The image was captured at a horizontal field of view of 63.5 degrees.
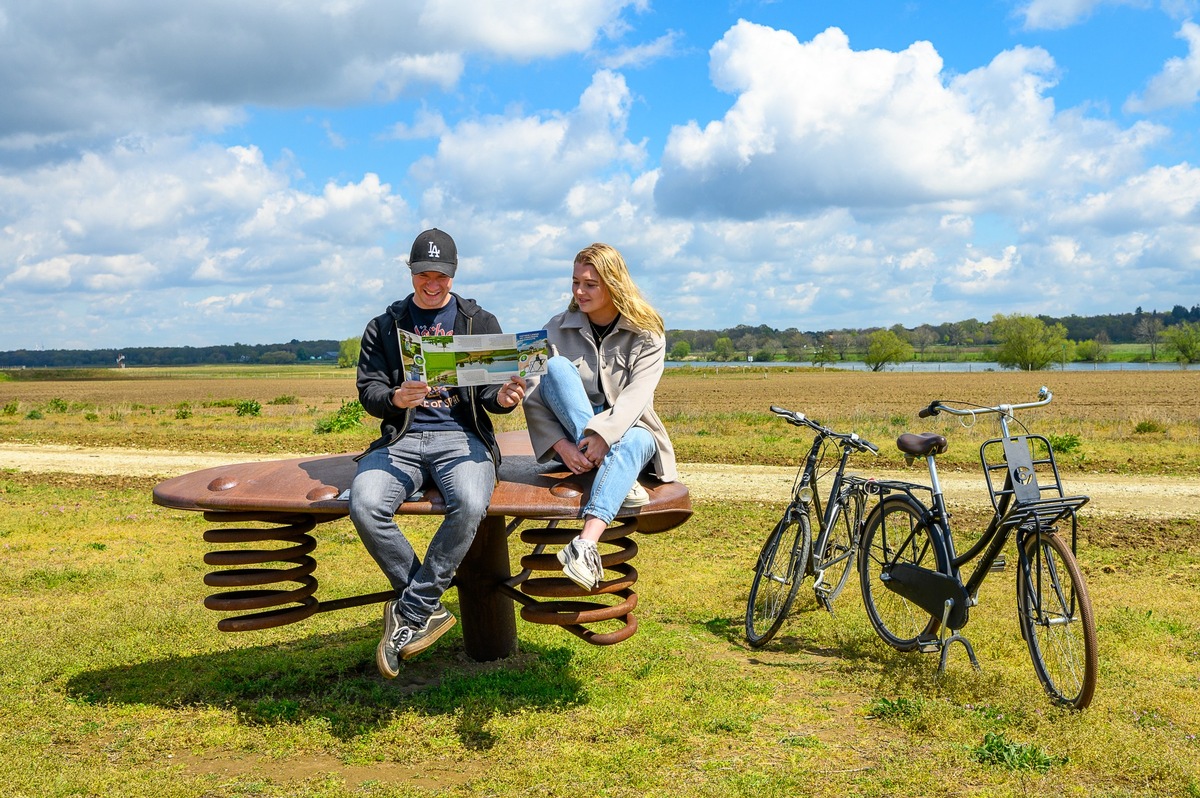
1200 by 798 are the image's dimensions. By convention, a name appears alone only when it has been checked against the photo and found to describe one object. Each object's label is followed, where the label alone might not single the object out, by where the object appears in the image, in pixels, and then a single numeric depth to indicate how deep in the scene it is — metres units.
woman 4.70
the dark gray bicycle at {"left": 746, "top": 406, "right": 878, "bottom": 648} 6.08
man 4.57
